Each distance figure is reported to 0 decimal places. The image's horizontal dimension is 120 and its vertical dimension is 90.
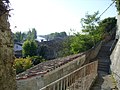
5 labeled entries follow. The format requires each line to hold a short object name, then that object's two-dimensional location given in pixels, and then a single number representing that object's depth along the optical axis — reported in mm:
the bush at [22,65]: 13535
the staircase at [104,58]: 9783
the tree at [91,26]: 16127
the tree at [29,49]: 20763
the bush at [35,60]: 16346
